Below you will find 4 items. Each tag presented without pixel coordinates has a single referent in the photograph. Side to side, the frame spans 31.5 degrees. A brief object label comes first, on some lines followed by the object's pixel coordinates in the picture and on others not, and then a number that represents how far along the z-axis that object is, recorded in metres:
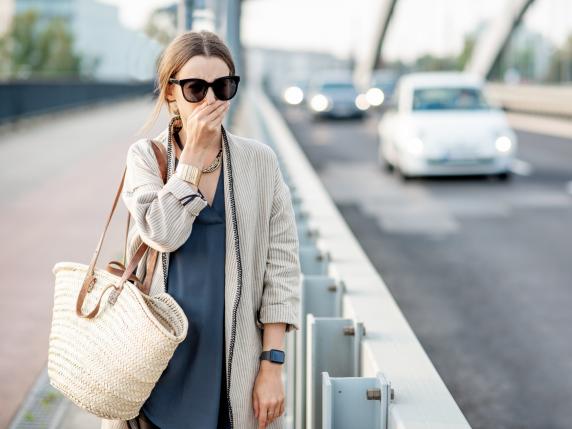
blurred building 134.50
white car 14.77
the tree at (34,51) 81.69
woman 2.29
